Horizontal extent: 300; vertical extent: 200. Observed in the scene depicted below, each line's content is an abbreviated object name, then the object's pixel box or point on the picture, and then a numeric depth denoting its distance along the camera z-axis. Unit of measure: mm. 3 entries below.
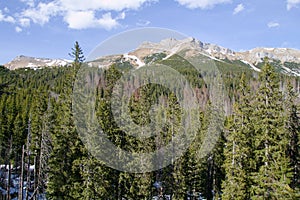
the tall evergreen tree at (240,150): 26266
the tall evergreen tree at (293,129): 30875
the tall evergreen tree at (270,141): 22094
